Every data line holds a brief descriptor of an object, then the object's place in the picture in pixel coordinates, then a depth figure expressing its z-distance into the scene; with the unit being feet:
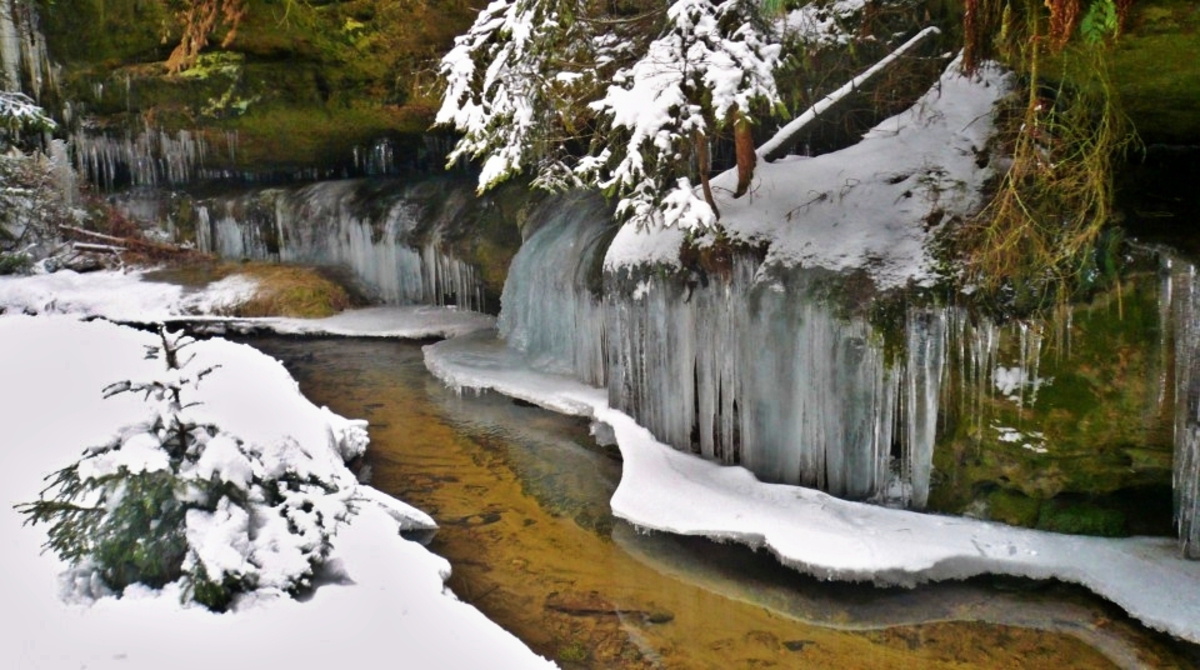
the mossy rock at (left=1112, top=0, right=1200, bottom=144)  12.72
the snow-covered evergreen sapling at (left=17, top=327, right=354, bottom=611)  12.31
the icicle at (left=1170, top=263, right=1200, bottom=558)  15.64
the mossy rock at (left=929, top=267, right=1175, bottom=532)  16.52
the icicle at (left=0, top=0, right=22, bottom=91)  43.34
